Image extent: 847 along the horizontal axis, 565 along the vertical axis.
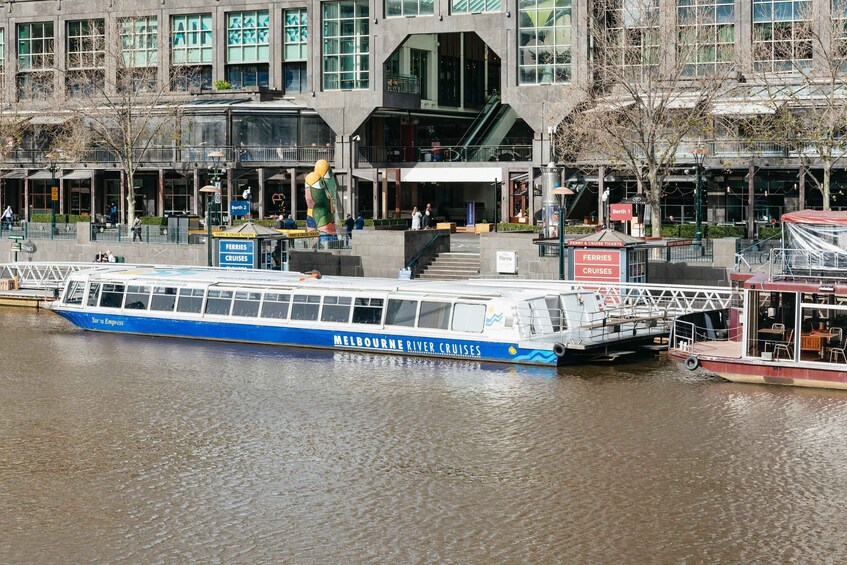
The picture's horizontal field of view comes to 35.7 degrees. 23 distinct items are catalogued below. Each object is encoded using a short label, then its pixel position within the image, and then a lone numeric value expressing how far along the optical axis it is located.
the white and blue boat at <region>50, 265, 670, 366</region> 40.81
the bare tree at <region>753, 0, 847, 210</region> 58.41
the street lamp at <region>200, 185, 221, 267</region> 57.94
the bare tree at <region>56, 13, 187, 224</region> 78.00
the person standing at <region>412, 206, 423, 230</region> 74.68
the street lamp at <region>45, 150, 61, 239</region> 66.41
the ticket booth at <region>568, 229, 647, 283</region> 47.00
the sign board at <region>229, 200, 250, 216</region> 59.69
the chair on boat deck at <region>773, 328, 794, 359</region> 36.69
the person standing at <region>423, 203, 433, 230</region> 79.19
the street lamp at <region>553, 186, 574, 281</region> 49.11
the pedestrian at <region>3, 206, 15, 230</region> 79.82
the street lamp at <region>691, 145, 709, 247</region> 55.62
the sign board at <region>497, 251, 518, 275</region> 53.16
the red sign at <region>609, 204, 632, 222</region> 51.25
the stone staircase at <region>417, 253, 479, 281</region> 58.19
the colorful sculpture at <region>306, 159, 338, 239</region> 68.88
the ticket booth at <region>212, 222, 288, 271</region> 55.81
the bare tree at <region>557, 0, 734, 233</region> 60.91
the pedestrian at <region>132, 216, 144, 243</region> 63.62
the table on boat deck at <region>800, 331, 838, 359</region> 36.41
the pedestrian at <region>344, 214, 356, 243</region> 66.81
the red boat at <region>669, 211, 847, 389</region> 36.16
